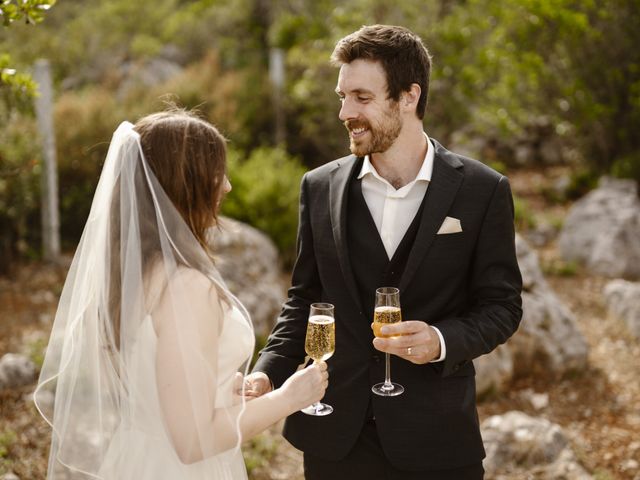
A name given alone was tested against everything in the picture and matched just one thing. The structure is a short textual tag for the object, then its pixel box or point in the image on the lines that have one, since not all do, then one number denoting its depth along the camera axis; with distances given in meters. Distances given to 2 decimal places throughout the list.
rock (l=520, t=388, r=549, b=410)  5.65
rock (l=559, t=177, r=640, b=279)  8.80
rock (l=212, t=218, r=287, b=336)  6.42
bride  2.13
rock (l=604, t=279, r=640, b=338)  6.90
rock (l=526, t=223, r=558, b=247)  10.08
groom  2.66
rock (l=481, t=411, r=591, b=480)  4.42
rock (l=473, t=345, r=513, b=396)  5.58
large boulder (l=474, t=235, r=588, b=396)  5.81
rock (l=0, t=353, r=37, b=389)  5.29
